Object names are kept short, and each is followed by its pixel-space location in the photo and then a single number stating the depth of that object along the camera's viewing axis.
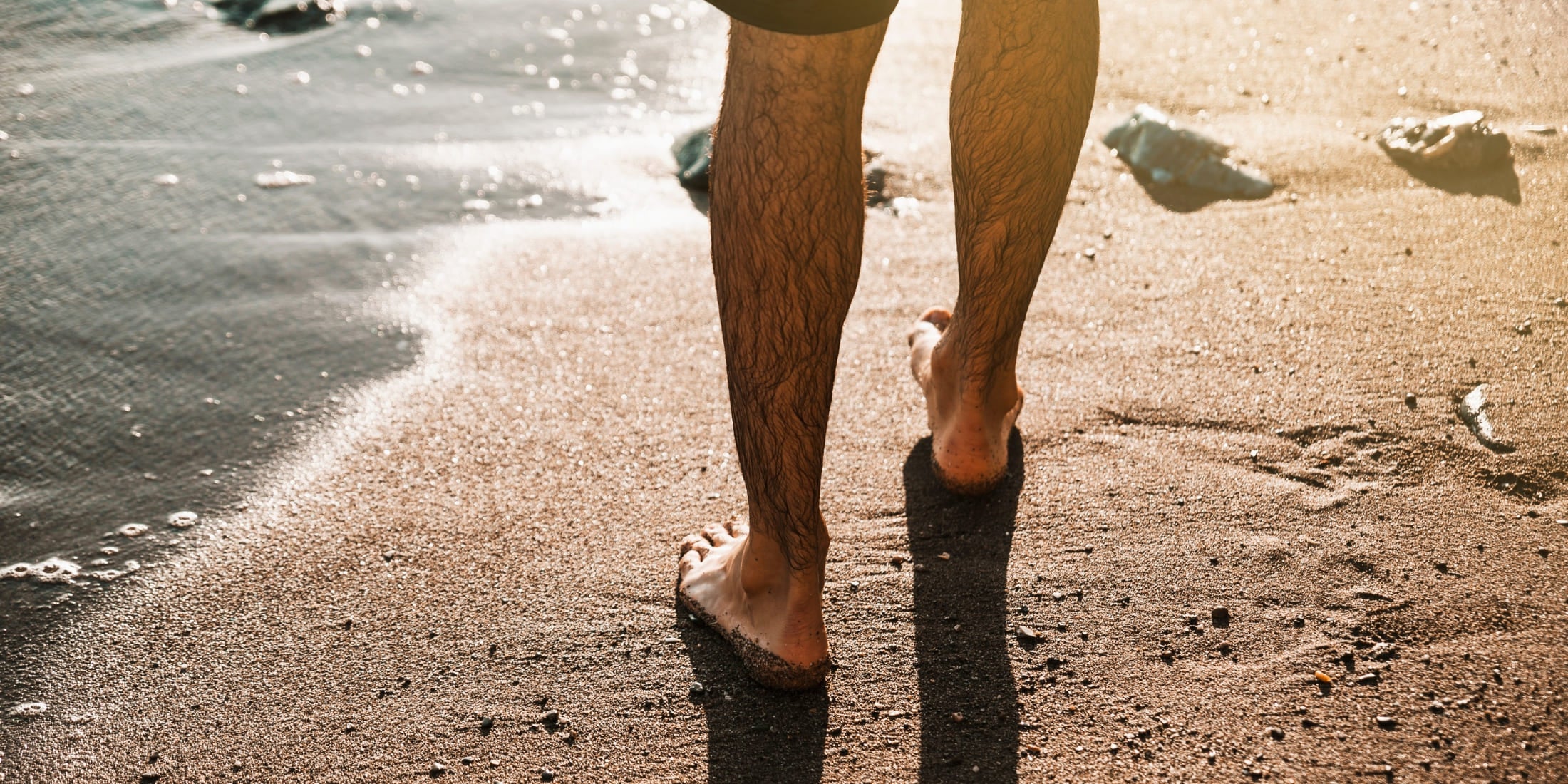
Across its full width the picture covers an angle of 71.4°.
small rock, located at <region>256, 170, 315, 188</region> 3.08
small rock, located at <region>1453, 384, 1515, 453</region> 1.94
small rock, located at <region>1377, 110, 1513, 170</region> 2.83
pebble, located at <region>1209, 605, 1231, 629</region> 1.64
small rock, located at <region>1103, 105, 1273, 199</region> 2.89
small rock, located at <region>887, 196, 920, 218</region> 2.89
